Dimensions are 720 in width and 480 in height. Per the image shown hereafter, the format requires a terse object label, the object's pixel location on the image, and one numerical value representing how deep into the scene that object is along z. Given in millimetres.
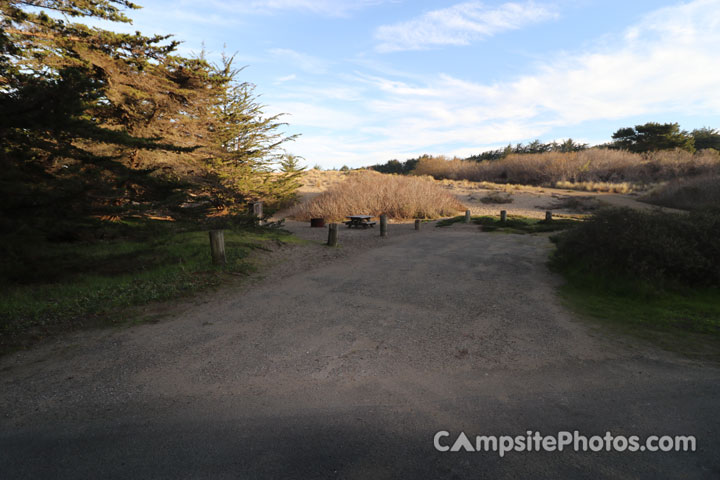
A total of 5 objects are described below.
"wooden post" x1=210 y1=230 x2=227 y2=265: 8195
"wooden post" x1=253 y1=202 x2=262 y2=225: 13516
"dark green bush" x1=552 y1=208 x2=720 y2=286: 6098
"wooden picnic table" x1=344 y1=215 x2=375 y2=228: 16547
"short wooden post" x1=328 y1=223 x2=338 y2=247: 11797
